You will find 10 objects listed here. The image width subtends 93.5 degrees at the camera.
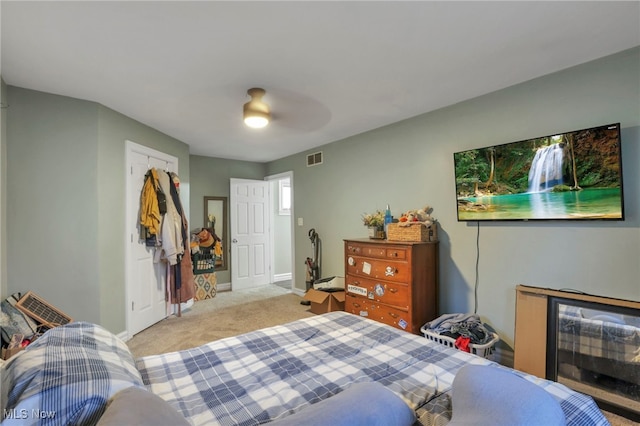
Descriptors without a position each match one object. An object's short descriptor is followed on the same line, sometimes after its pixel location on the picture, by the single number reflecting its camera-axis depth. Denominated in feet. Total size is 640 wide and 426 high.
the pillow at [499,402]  2.74
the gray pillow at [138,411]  2.45
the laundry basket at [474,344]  8.07
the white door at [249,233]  18.25
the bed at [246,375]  2.86
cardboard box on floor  12.60
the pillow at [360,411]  2.75
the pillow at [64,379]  2.66
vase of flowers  11.28
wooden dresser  9.38
